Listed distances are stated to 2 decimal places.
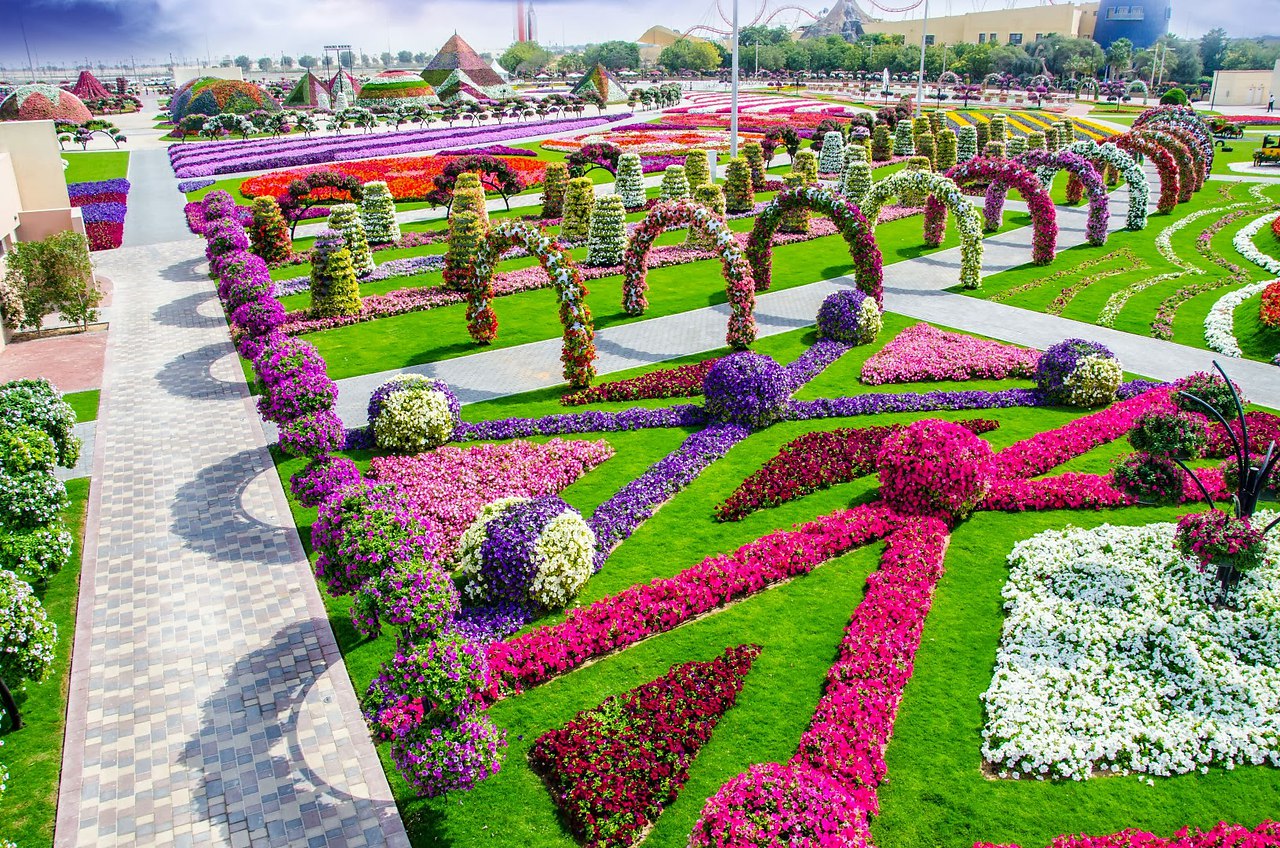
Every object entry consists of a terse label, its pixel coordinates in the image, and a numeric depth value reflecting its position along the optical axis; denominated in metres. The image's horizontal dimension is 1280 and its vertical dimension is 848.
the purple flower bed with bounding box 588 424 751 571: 13.21
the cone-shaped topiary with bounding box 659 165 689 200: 34.47
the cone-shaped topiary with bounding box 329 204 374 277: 26.89
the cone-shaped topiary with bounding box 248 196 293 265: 28.62
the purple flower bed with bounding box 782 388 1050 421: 17.23
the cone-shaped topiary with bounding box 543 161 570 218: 34.53
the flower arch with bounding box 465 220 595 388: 18.09
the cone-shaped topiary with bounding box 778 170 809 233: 33.28
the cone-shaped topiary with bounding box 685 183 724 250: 31.49
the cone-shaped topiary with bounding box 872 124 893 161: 49.19
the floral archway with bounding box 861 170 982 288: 25.42
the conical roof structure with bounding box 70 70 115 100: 96.94
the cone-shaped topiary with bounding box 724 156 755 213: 36.78
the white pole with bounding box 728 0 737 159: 37.21
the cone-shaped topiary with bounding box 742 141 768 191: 41.53
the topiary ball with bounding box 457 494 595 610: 11.29
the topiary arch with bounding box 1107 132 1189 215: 34.88
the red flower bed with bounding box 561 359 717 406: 18.11
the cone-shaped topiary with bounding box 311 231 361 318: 23.44
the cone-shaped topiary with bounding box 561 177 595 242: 30.55
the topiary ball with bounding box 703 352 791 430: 16.45
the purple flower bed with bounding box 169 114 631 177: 49.28
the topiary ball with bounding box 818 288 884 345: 20.80
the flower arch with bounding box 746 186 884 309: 22.23
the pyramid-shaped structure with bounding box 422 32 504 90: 91.56
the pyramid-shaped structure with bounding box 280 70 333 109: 85.31
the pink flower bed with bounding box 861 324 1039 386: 18.83
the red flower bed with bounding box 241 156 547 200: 41.44
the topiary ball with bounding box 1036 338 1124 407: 17.05
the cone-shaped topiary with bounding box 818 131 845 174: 44.19
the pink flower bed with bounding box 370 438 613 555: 13.80
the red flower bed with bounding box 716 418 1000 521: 14.05
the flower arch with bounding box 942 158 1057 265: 27.28
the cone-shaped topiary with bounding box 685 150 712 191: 35.88
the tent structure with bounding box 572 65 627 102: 85.12
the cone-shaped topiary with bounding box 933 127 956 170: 46.44
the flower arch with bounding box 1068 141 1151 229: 32.53
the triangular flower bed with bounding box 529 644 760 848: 8.39
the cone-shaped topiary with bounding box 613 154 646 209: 35.50
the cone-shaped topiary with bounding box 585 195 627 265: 28.42
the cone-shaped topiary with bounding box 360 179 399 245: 32.09
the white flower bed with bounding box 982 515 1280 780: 9.08
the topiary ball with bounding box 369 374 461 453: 15.81
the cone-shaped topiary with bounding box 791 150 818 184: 38.75
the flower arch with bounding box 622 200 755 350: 20.28
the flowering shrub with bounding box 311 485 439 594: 9.55
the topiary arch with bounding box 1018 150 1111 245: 29.58
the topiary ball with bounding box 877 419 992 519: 13.13
